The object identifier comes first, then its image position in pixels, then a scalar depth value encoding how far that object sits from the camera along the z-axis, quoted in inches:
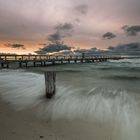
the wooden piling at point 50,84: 274.1
